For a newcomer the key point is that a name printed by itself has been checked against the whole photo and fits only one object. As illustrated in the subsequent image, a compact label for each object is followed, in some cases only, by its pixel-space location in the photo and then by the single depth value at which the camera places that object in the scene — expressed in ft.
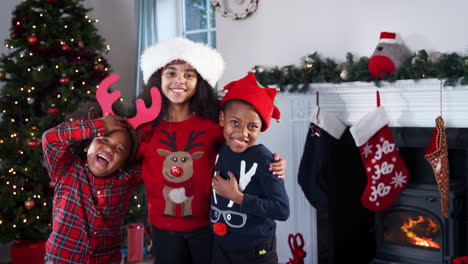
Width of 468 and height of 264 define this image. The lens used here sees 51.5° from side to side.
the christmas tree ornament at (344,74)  8.71
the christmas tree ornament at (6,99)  9.87
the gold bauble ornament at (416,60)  7.97
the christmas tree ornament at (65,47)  9.94
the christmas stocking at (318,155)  9.23
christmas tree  9.85
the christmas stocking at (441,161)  7.83
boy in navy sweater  5.66
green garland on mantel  7.62
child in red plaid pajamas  6.05
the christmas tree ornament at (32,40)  9.77
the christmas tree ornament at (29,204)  9.75
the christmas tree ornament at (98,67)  10.24
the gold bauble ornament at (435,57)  7.74
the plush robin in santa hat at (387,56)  8.21
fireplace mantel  8.04
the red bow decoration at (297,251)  9.61
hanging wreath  10.55
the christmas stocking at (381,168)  8.72
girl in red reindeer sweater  6.25
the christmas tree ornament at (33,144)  9.55
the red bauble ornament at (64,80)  9.77
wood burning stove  8.55
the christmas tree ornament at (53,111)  9.64
